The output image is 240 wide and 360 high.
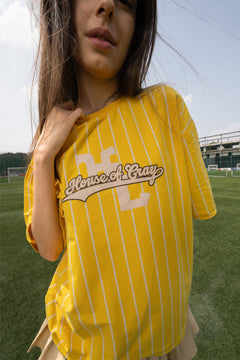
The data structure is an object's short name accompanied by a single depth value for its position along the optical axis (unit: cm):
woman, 38
